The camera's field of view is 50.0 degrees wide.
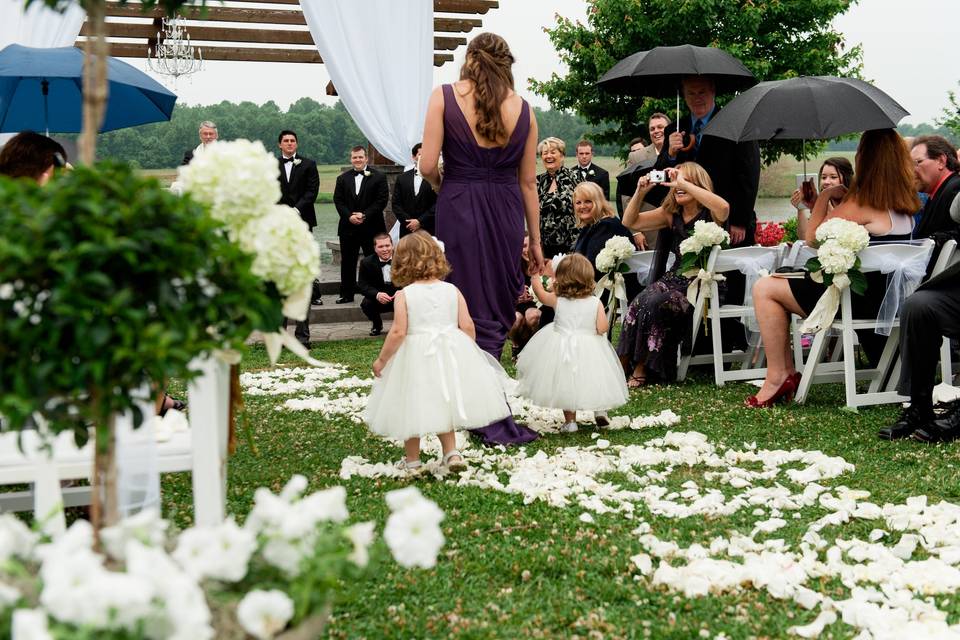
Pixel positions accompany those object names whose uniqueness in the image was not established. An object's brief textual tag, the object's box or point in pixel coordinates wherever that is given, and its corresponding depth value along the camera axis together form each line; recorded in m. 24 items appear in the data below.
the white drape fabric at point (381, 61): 12.23
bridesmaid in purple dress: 5.47
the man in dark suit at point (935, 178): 6.39
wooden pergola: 13.22
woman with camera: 7.50
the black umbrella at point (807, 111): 6.45
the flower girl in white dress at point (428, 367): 4.86
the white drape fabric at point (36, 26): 9.89
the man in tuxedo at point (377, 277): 11.46
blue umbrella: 7.22
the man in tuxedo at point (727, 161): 7.79
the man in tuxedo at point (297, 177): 12.62
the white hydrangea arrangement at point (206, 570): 1.61
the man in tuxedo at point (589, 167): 10.55
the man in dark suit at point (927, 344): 5.45
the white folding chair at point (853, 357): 6.20
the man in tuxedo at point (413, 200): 12.31
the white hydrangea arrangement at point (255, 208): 2.21
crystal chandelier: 12.61
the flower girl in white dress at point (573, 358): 5.86
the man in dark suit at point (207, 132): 12.14
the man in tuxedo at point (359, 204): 13.02
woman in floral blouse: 9.62
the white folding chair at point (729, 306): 7.43
